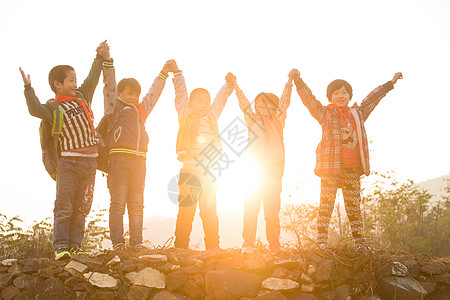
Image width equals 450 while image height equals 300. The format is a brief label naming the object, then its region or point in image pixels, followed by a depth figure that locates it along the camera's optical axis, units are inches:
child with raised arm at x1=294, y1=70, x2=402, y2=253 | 166.9
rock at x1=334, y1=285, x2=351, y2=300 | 141.0
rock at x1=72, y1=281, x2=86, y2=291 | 136.1
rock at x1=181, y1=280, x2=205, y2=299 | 141.1
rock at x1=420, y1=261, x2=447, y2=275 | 149.4
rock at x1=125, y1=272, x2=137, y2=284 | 141.0
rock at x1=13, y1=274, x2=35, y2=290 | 135.1
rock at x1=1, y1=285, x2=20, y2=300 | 134.1
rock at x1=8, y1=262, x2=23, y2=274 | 138.7
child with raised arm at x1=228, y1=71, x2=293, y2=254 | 166.7
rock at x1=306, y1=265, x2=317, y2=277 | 145.9
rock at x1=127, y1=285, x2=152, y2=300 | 138.3
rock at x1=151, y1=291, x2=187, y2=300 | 138.9
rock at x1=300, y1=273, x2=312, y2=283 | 142.9
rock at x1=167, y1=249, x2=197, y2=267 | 147.9
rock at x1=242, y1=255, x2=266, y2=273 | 144.6
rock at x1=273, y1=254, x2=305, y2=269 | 146.1
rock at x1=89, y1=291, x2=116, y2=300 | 135.3
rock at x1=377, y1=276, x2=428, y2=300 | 139.5
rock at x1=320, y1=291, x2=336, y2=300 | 141.9
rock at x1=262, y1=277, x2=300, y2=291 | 140.3
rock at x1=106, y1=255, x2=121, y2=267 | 144.1
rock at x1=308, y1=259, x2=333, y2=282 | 144.8
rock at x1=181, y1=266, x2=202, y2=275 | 145.6
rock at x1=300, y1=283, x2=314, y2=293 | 141.6
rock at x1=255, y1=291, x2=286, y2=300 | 137.6
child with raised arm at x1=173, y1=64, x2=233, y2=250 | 170.2
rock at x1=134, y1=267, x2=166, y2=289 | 140.9
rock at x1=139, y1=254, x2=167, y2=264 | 146.8
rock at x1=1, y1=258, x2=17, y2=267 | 141.9
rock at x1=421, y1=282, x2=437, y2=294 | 145.3
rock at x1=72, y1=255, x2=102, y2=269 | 140.6
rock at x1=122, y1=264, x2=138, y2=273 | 143.1
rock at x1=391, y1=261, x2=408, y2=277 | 144.4
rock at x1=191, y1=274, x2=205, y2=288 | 143.9
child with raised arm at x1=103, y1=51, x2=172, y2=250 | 157.8
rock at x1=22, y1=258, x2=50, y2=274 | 138.1
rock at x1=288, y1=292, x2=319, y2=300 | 139.7
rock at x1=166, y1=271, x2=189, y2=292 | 142.1
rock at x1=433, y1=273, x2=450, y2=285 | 147.6
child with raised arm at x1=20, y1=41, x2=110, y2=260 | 142.6
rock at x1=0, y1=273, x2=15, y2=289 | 136.0
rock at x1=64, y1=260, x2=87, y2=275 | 138.3
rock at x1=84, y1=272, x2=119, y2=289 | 137.6
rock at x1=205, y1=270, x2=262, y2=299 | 139.1
